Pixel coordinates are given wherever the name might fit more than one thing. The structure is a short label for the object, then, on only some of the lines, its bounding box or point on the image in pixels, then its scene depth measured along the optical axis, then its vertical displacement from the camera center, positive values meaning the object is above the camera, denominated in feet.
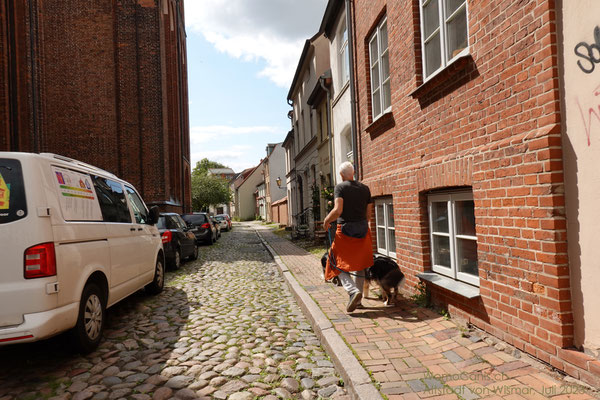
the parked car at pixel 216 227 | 70.65 -2.98
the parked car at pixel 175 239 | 31.96 -2.31
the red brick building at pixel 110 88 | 62.85 +19.71
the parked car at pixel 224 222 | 105.99 -3.15
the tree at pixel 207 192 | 176.96 +7.97
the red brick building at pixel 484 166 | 9.88 +1.01
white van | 11.02 -1.02
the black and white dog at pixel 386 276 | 17.32 -3.11
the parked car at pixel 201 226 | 56.65 -2.13
